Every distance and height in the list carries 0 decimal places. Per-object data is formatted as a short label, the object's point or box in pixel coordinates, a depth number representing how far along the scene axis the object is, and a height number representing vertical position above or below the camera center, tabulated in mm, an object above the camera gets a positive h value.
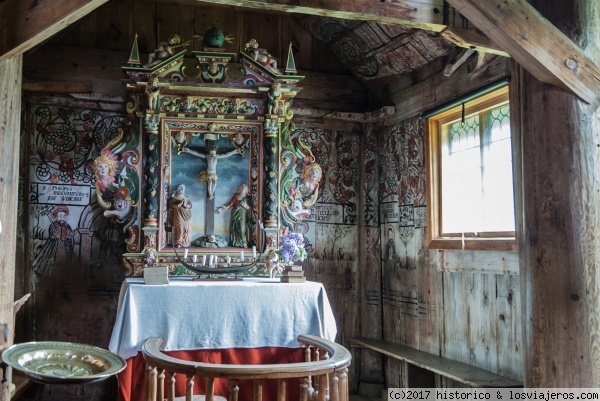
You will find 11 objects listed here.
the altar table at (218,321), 4234 -642
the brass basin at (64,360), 2549 -574
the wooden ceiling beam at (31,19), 2886 +1096
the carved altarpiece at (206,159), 5051 +681
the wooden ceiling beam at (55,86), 5195 +1351
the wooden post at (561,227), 2789 +25
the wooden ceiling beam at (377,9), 3241 +1276
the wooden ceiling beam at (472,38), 3426 +1147
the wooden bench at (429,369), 4148 -1058
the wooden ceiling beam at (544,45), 2895 +925
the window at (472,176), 4438 +468
